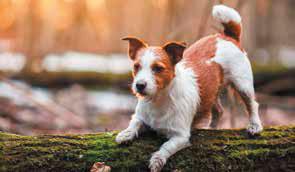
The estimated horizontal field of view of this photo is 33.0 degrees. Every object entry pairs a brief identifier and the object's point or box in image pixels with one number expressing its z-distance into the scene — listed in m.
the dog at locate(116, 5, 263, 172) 4.32
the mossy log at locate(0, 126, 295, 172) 4.11
